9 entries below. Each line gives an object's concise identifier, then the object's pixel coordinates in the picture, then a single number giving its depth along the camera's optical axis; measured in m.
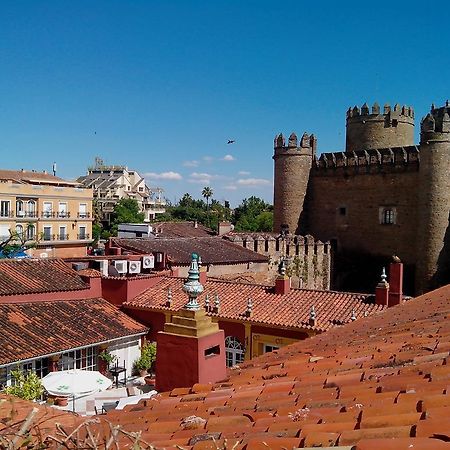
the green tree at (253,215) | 75.94
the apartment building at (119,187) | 91.19
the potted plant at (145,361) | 18.09
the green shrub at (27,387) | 11.55
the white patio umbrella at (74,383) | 13.12
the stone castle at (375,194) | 31.27
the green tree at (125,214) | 67.38
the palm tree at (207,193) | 98.38
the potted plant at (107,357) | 17.20
